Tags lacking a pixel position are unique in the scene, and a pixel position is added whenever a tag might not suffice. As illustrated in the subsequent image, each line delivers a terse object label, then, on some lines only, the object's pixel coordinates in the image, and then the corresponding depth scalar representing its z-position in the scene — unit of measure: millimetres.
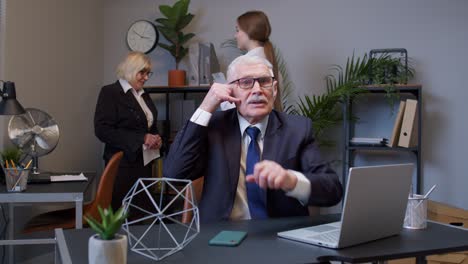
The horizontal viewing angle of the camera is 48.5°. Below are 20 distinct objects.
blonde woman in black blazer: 3676
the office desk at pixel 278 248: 1182
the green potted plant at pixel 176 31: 4355
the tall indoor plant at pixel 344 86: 3912
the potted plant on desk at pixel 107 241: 1021
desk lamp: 2703
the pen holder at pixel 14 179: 2506
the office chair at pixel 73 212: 2865
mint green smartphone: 1290
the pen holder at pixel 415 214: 1556
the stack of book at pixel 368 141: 4016
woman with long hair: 3010
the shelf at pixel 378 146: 3871
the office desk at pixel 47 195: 2475
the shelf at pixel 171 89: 4300
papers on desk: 2941
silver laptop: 1252
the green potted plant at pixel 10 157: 2776
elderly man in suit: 1704
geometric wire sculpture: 1188
